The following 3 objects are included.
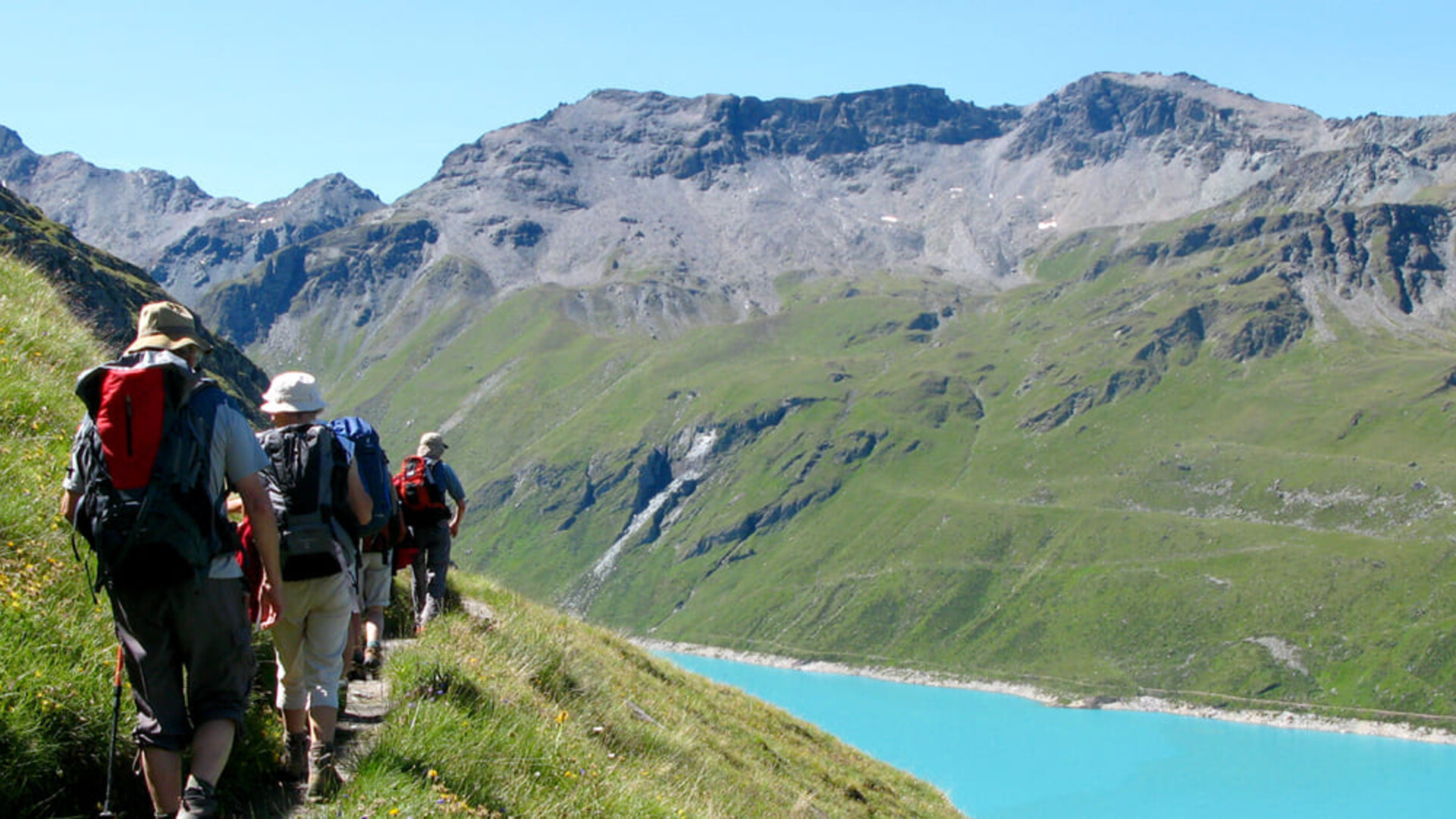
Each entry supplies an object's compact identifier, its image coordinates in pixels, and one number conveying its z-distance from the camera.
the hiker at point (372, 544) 8.12
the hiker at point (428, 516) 12.50
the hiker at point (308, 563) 7.18
